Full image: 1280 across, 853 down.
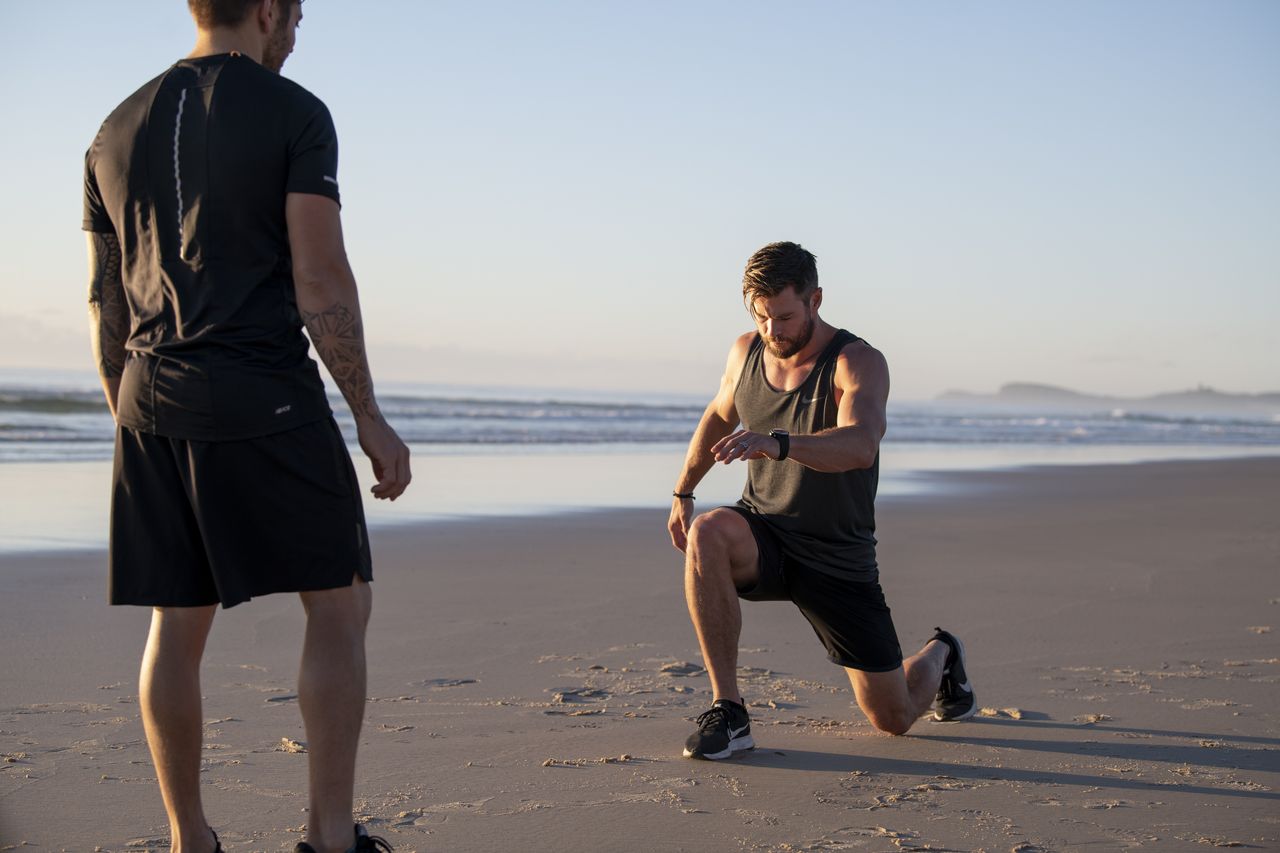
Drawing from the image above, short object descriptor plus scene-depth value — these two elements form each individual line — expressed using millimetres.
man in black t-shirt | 2500
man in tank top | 3998
